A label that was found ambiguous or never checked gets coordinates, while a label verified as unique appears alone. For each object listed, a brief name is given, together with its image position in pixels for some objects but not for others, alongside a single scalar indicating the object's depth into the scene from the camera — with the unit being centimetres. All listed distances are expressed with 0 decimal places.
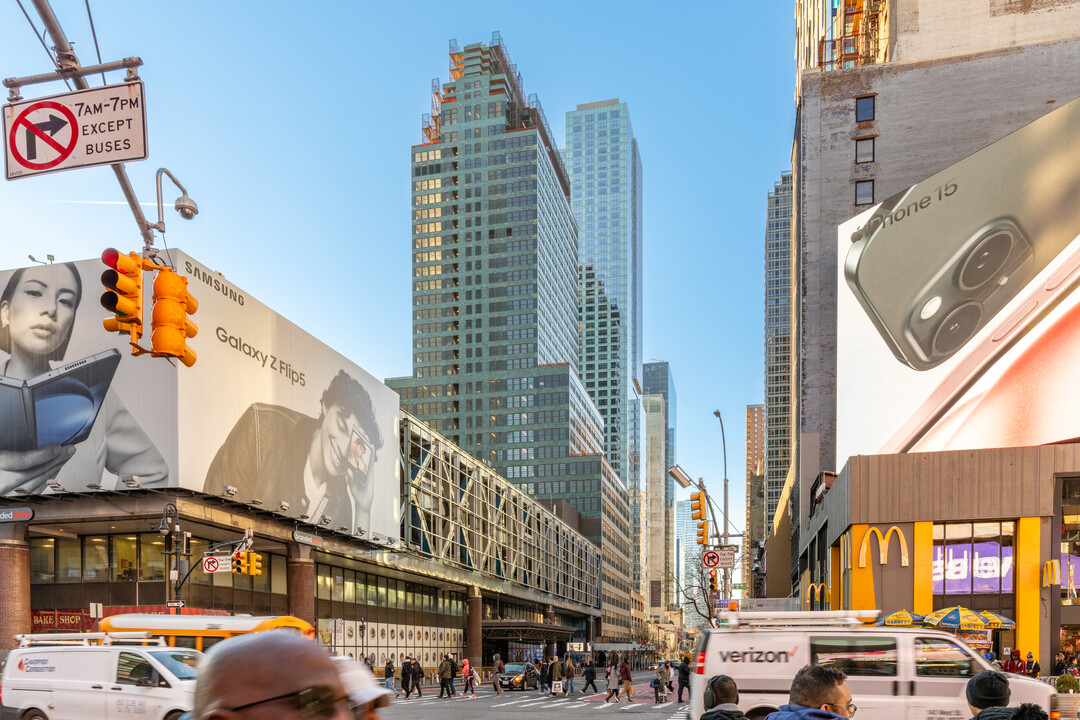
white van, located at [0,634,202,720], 1590
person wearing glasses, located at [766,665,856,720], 627
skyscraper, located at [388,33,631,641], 14425
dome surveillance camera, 1260
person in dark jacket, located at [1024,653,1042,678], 2865
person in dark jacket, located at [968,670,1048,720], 643
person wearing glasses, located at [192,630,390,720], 152
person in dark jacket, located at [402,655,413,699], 3666
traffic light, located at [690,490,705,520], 2428
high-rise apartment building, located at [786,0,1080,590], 5422
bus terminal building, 3638
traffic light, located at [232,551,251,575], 2882
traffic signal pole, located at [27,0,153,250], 780
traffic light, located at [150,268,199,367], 959
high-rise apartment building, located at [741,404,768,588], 18238
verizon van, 1349
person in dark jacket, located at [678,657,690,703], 3369
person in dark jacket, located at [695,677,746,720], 716
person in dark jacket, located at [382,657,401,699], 3628
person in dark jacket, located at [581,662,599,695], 3622
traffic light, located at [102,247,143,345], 919
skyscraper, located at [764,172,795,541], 16938
